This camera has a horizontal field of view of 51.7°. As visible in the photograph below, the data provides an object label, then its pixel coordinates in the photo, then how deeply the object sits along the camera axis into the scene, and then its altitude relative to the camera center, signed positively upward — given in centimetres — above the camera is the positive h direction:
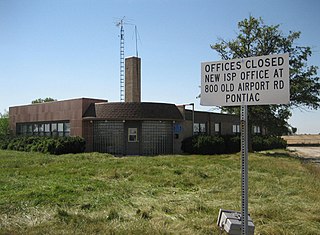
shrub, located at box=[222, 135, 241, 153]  2980 -98
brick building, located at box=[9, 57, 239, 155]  2620 +92
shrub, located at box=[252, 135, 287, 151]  3412 -105
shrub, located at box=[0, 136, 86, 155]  2520 -95
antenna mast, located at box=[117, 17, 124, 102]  3221 +968
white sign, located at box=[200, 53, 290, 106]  429 +71
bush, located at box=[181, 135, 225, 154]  2748 -98
